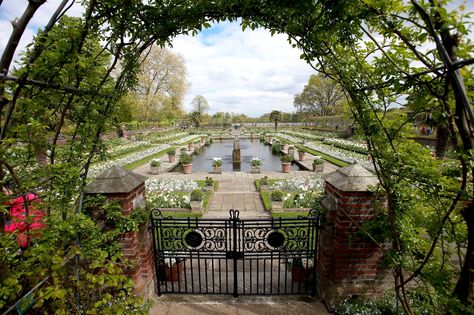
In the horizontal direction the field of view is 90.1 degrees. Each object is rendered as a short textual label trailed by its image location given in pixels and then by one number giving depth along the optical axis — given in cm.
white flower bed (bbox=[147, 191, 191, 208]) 808
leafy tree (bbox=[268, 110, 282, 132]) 4531
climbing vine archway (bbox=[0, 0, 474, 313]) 163
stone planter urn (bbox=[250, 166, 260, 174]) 1291
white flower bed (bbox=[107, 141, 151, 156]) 2045
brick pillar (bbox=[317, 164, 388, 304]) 313
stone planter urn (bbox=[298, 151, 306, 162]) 1633
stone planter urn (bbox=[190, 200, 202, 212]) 771
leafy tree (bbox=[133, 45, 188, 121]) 3462
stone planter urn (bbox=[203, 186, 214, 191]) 972
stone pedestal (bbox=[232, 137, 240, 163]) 1797
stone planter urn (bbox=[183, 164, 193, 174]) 1332
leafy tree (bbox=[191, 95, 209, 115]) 8544
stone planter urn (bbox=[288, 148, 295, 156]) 1905
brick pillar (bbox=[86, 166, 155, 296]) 323
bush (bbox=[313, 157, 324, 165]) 1295
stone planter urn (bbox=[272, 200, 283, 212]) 756
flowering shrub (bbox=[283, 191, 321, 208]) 788
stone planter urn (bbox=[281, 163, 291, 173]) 1303
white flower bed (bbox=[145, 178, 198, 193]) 963
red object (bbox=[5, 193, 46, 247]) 180
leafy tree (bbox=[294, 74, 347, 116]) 5344
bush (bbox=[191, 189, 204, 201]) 770
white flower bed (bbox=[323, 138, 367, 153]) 1963
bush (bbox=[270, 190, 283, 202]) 756
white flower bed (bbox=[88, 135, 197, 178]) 1309
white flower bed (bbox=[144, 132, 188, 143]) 3017
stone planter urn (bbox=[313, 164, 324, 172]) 1301
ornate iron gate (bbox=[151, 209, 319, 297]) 382
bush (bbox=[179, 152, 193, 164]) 1321
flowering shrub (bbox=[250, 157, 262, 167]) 1291
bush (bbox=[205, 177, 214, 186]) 983
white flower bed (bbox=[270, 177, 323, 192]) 962
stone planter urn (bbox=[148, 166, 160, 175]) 1300
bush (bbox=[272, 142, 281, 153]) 2344
